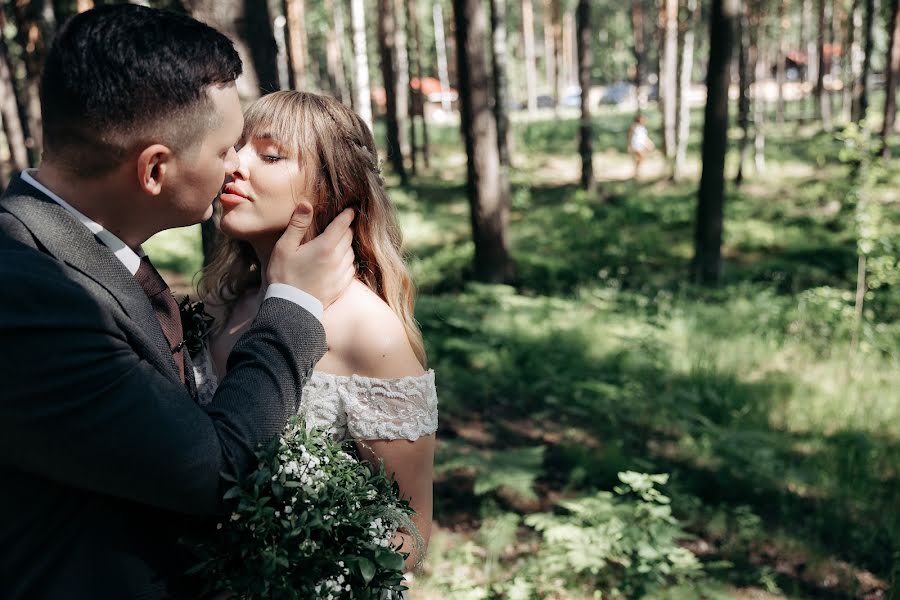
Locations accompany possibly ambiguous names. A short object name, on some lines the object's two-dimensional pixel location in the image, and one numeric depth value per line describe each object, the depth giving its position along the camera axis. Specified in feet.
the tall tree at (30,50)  49.11
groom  4.27
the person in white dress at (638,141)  68.64
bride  6.91
